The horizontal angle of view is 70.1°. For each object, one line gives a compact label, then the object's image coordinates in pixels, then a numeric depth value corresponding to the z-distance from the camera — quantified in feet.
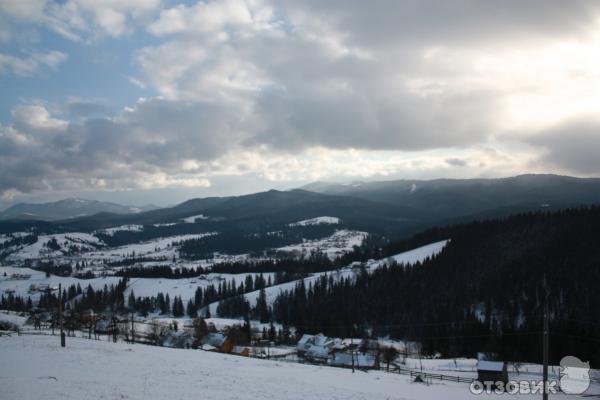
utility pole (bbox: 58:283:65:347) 152.64
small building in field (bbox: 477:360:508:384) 180.55
